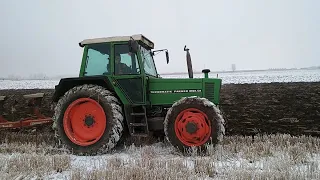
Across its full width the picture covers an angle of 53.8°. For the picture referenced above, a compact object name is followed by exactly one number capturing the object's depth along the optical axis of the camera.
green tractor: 6.08
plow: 7.21
